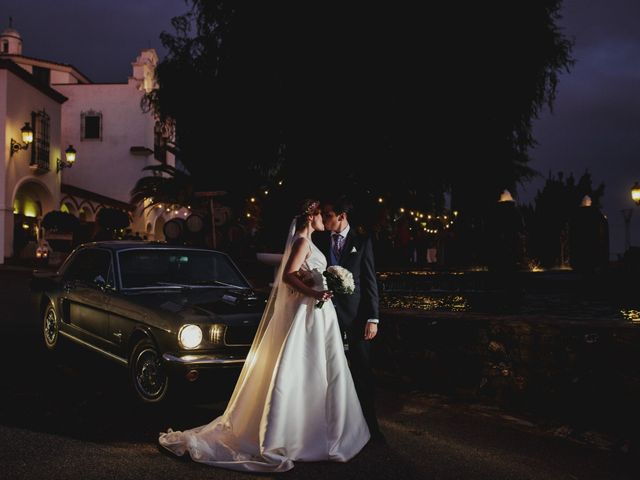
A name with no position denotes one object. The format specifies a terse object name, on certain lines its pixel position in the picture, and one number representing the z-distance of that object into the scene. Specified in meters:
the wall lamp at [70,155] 29.16
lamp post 33.56
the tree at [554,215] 31.00
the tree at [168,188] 24.19
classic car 5.71
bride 4.45
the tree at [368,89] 13.74
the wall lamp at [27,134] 27.64
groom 4.98
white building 33.84
